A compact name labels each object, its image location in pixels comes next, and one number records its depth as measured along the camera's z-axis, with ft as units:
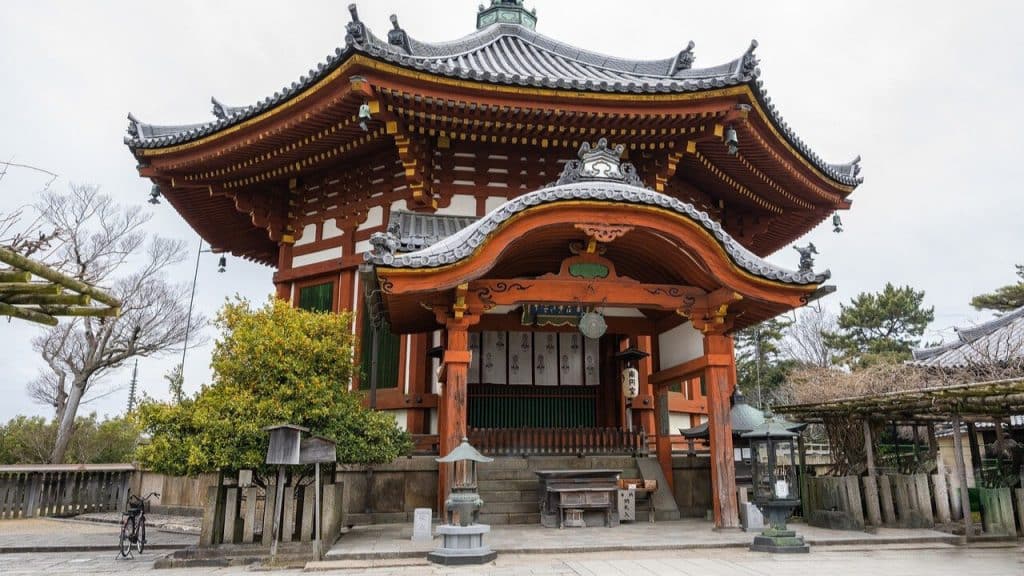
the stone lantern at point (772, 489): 25.22
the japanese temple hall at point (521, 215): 28.84
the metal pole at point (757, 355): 125.92
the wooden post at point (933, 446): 37.34
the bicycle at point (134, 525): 30.32
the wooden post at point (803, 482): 34.93
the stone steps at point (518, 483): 32.04
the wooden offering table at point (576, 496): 30.66
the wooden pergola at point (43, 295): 14.30
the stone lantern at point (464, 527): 22.82
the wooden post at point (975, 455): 35.78
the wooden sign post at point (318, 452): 24.68
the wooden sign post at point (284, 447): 24.04
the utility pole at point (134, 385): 167.11
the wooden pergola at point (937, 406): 26.35
